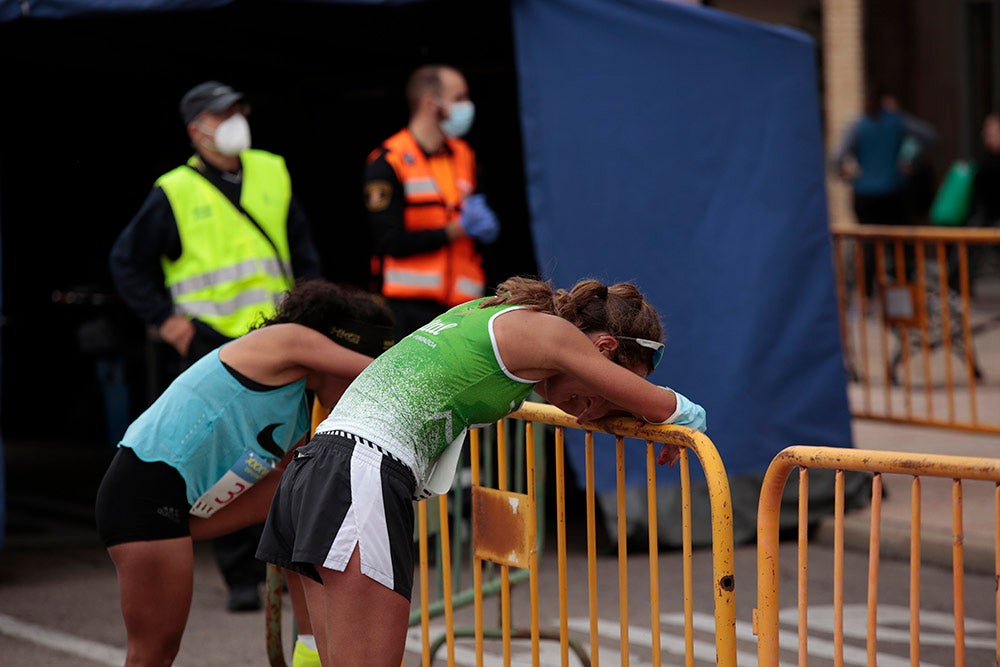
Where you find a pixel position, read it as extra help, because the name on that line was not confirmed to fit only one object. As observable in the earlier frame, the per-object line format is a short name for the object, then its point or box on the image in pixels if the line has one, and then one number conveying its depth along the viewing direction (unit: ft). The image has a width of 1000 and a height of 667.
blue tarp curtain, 44.34
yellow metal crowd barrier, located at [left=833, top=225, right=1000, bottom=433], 57.77
